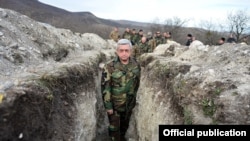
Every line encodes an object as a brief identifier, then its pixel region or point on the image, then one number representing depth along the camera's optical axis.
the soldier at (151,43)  10.54
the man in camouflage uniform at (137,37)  11.61
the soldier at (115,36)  14.74
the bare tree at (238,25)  22.27
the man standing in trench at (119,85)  3.28
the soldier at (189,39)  9.33
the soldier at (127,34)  11.82
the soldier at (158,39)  10.65
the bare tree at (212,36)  20.79
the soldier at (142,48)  10.37
